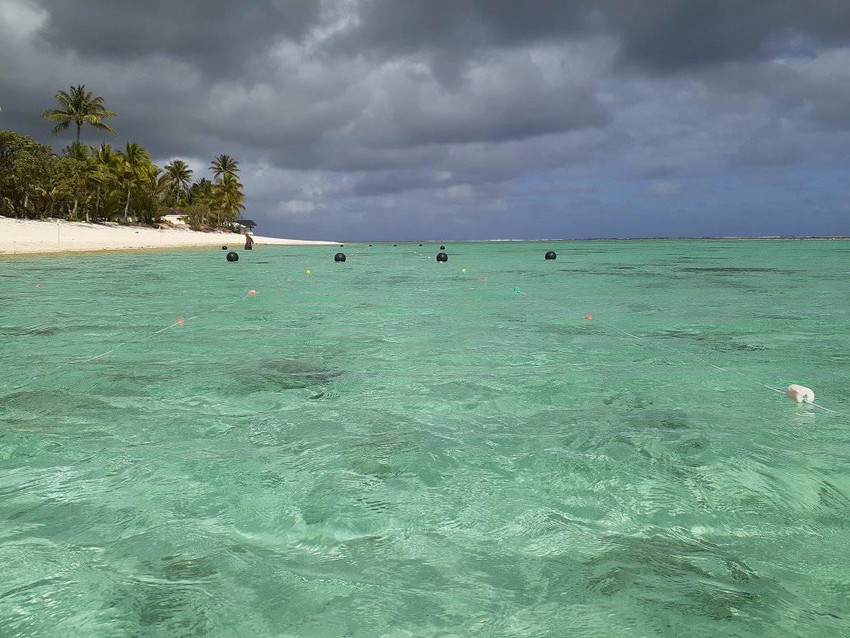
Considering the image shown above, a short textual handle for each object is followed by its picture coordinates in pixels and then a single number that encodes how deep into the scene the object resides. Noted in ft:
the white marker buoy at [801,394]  22.08
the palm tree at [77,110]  221.37
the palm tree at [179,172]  332.60
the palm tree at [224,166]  328.29
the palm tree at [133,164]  232.90
